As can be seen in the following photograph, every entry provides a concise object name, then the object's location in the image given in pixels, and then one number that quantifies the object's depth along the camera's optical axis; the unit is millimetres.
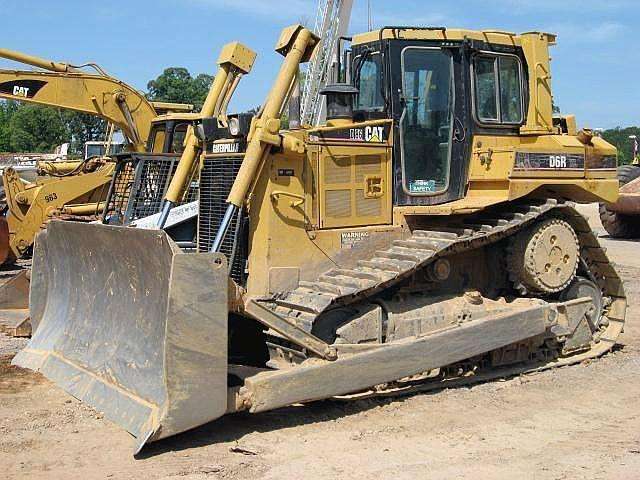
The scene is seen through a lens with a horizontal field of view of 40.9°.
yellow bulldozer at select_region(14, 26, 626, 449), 6098
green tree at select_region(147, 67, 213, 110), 63875
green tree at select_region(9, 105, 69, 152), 63250
